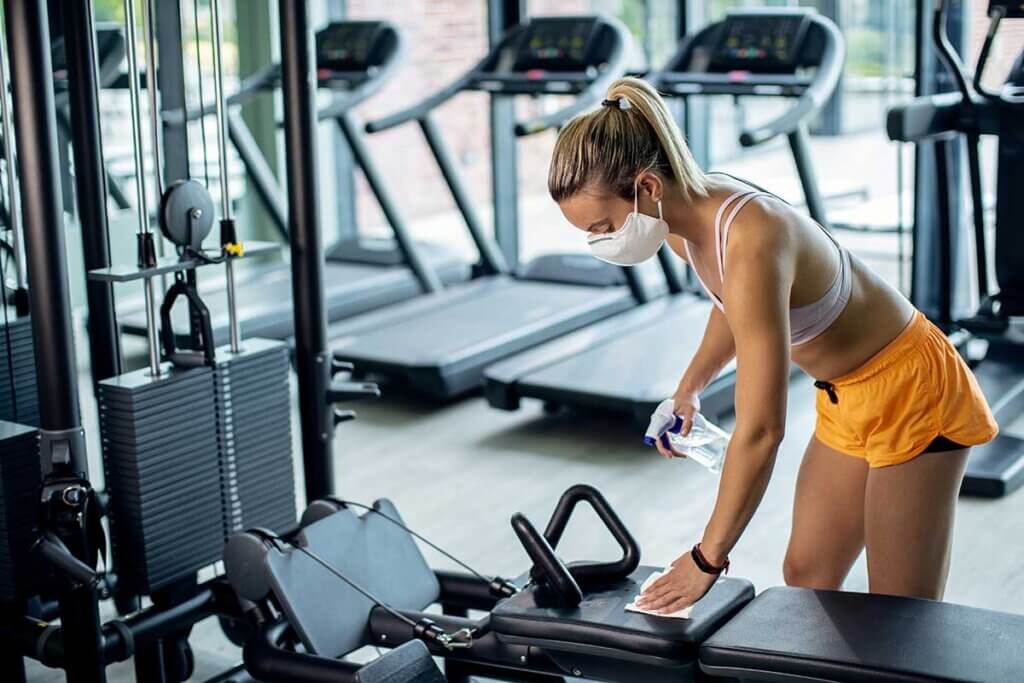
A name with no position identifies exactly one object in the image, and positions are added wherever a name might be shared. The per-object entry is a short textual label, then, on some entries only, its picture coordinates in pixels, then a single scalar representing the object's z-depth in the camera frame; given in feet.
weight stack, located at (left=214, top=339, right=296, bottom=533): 9.98
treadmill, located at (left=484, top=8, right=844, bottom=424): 15.46
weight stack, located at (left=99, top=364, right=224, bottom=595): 9.32
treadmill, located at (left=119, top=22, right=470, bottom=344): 19.04
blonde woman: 6.72
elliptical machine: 13.44
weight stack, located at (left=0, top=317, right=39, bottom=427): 10.50
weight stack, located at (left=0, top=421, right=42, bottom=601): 9.25
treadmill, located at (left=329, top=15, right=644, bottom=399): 17.01
